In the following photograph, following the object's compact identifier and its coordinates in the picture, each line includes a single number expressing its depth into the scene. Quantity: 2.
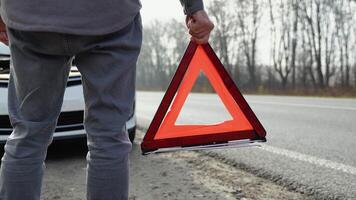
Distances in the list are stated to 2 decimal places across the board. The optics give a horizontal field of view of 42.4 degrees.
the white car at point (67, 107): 3.99
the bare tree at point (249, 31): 46.69
